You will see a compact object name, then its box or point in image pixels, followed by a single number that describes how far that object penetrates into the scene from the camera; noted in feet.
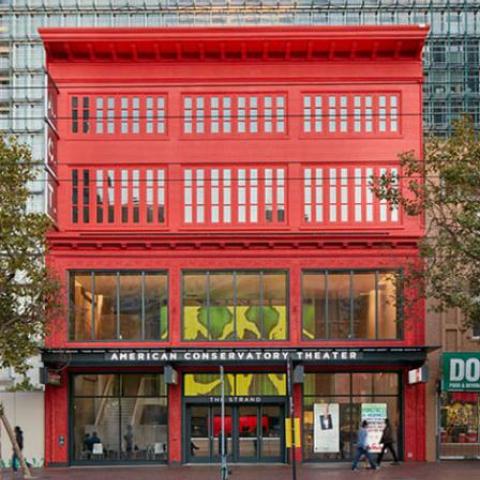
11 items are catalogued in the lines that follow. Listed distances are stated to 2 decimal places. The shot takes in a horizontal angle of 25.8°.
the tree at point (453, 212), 95.14
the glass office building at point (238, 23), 189.37
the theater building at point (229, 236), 132.26
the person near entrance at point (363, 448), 121.70
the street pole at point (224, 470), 102.20
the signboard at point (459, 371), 131.03
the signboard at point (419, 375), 123.75
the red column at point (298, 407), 131.85
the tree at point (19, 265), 102.22
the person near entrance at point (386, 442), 123.75
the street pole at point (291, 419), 97.60
